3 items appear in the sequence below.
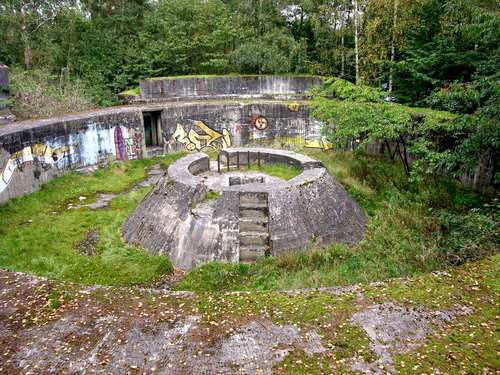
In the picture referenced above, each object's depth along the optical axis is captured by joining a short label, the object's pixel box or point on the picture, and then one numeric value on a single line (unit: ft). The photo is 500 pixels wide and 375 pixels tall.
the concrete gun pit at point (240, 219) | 31.50
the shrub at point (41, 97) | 60.23
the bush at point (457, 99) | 32.09
